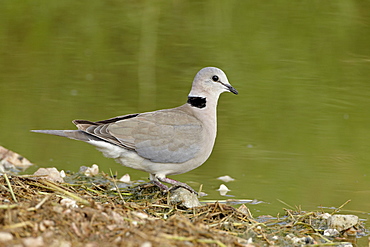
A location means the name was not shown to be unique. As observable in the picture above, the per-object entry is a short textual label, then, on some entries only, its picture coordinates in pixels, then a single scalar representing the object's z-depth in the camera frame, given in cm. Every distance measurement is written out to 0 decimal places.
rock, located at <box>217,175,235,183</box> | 1387
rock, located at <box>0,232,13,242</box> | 744
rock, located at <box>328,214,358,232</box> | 1098
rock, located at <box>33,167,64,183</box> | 1249
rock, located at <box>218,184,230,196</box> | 1313
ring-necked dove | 1209
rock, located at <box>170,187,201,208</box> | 1112
